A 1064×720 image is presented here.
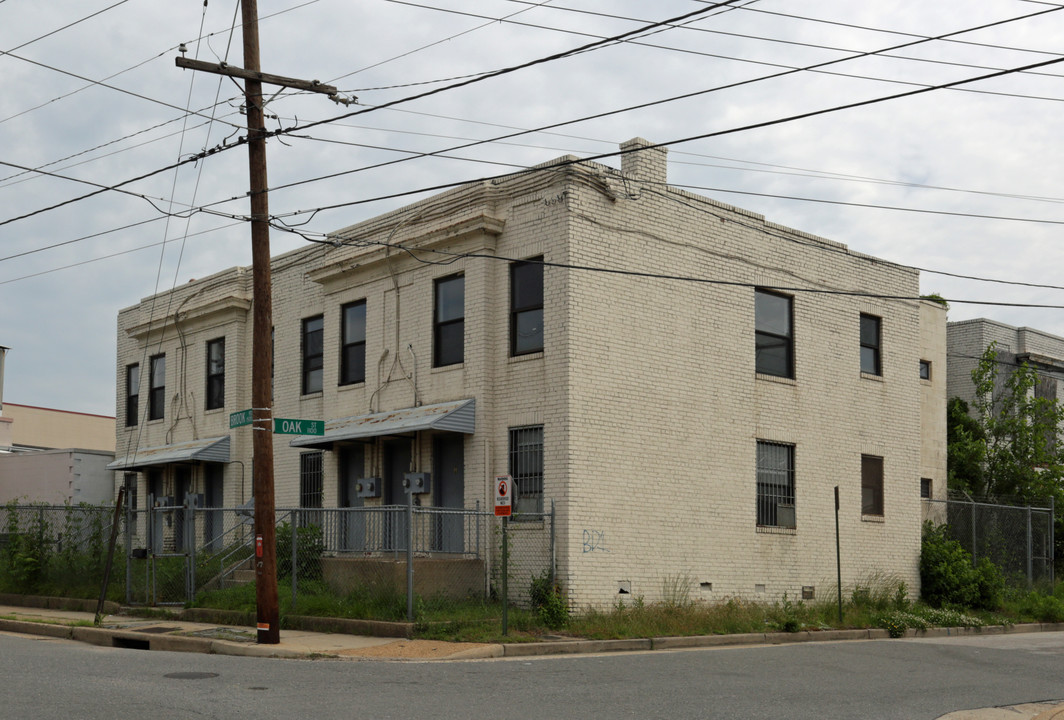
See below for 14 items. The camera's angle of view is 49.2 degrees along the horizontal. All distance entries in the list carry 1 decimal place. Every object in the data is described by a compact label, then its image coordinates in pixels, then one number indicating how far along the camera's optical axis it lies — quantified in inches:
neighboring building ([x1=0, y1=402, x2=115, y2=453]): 2214.8
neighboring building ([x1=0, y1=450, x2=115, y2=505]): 1253.1
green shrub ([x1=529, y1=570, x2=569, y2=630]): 697.6
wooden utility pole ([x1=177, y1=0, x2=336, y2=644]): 639.8
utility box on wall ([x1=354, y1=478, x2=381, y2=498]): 895.1
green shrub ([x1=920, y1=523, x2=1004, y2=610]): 971.9
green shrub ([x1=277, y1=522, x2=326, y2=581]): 805.9
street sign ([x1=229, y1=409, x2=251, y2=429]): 659.3
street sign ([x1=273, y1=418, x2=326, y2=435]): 668.7
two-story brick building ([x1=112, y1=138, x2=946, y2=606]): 775.7
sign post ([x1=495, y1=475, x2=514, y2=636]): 644.1
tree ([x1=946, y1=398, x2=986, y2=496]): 1207.8
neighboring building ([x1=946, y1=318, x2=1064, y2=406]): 1326.3
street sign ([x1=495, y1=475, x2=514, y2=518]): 644.1
